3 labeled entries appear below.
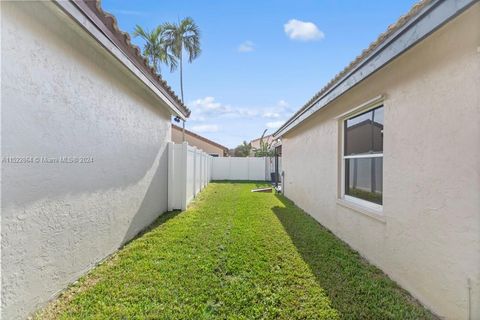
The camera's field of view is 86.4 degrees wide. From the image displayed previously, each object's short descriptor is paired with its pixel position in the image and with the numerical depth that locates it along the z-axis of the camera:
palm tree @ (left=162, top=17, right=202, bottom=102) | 23.06
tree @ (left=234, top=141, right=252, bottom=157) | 37.86
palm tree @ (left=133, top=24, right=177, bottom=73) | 22.38
